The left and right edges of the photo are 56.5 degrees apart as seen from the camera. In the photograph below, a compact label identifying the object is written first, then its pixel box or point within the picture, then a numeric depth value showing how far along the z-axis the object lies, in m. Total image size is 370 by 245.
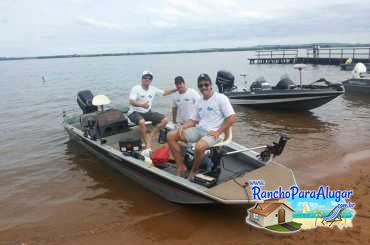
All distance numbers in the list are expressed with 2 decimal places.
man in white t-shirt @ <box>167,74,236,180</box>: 5.38
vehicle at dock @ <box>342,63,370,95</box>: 16.77
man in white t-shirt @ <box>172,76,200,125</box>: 6.94
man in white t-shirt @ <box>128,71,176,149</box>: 7.84
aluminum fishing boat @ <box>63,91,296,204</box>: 5.01
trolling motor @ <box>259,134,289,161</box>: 5.46
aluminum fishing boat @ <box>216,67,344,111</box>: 12.80
